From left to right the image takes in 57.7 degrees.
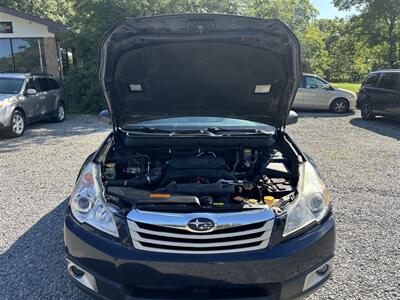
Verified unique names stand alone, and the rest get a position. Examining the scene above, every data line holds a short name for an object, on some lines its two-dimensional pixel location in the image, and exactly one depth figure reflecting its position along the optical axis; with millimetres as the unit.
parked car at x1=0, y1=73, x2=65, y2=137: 9070
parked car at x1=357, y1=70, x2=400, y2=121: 11031
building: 15523
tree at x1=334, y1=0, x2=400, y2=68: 18672
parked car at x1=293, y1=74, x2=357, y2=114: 14297
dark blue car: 2234
